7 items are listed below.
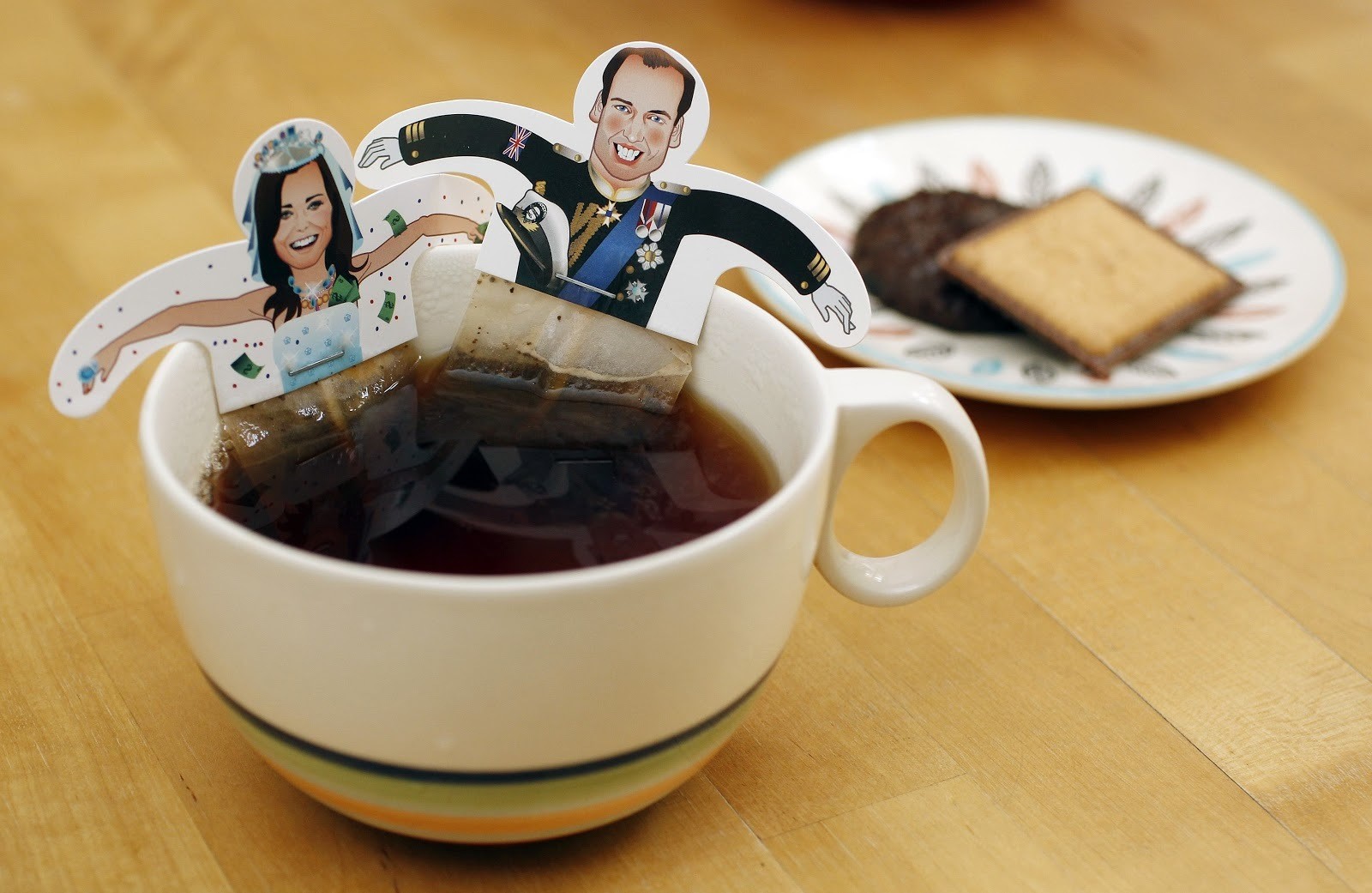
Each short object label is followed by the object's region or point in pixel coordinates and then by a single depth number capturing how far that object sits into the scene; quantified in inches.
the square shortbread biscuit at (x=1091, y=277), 34.1
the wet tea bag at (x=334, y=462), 22.0
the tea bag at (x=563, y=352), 25.2
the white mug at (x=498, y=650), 17.4
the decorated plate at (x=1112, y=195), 32.8
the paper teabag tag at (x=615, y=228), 23.3
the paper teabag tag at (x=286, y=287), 20.5
